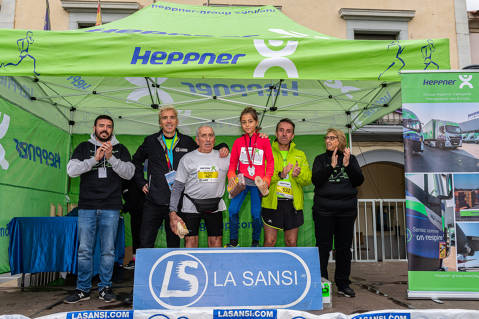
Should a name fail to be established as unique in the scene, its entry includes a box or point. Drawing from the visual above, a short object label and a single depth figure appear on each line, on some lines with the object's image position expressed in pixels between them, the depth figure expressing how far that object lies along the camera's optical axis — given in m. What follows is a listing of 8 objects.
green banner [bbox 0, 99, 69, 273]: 4.30
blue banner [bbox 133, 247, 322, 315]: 2.79
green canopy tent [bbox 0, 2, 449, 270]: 3.27
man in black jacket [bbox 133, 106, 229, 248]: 3.72
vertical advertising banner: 3.61
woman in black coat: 3.81
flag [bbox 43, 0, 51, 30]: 6.78
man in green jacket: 3.98
